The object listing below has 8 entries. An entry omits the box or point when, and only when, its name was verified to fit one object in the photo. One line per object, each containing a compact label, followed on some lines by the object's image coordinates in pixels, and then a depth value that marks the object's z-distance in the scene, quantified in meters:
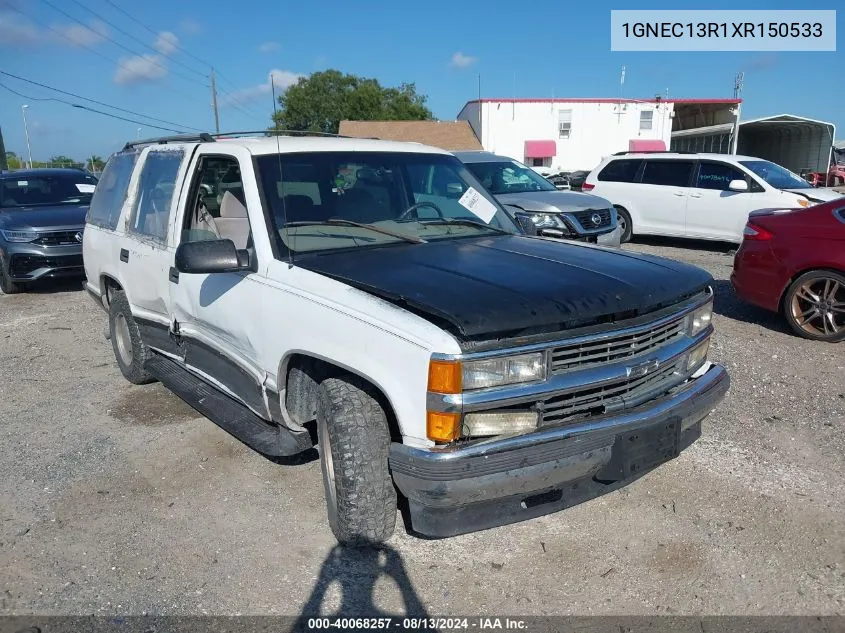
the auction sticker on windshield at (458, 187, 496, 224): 4.46
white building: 43.06
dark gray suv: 9.52
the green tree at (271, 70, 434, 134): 66.56
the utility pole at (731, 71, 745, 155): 32.84
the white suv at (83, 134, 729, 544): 2.71
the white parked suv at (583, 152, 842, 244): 11.59
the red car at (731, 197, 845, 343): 6.36
